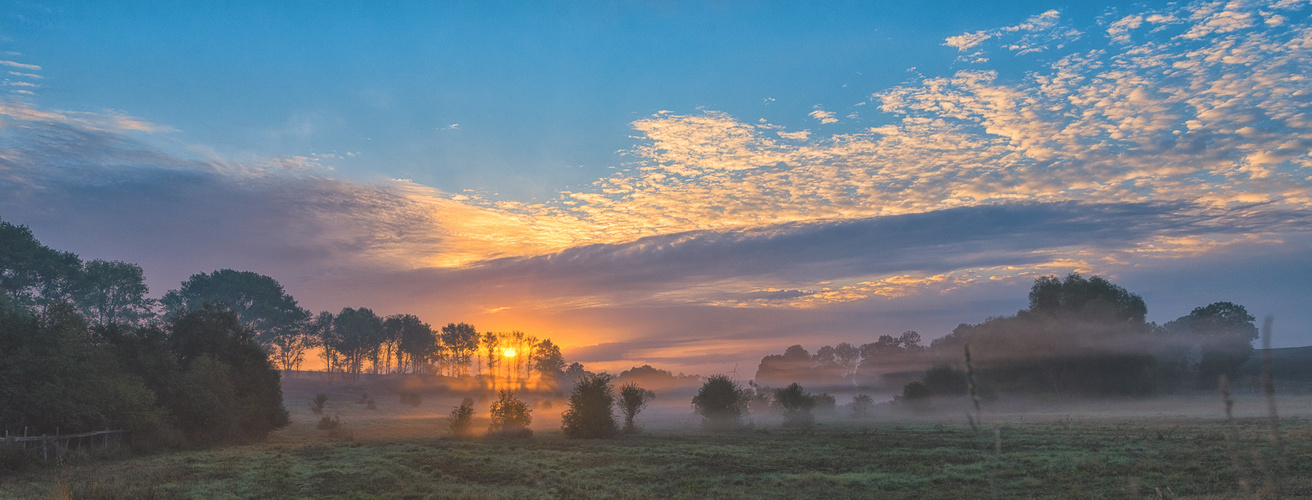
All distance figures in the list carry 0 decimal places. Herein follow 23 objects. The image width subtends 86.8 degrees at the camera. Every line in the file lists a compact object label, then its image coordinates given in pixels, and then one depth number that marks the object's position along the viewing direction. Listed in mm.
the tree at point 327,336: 127594
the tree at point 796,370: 198500
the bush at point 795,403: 76312
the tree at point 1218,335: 99062
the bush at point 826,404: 109688
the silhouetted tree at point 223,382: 44531
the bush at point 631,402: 64312
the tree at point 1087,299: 99000
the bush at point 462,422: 58000
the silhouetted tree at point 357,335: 132375
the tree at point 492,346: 167000
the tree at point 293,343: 115062
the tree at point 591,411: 59375
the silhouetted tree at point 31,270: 74875
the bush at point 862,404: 106225
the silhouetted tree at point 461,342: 158625
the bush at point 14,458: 28500
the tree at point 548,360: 180500
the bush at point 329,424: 61400
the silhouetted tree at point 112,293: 83938
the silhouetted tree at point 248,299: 102625
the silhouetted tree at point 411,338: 143250
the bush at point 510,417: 58278
